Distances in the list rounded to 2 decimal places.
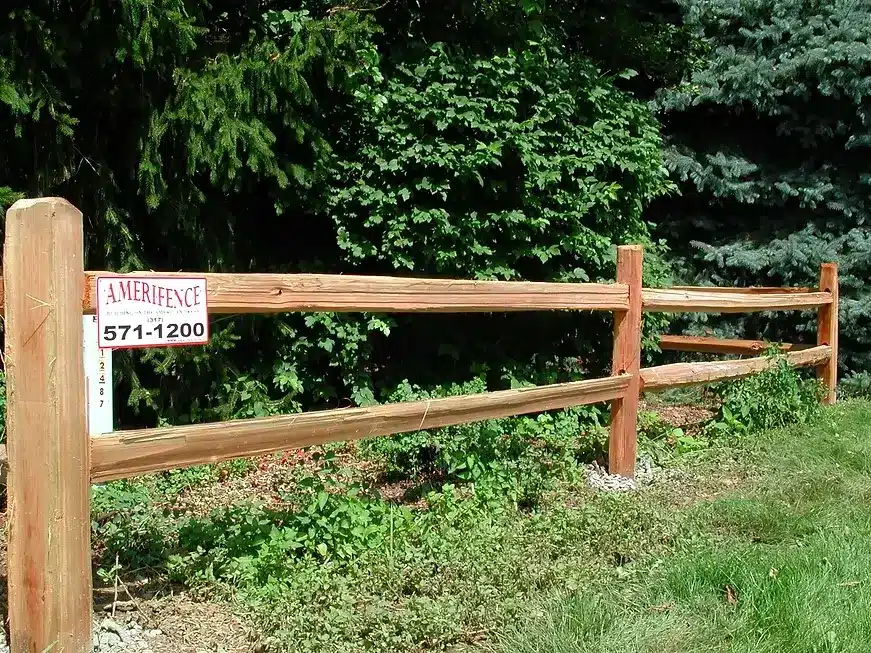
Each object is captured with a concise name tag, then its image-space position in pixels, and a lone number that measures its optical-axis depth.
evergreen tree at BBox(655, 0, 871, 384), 9.47
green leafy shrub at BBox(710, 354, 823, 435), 7.08
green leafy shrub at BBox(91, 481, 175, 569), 3.89
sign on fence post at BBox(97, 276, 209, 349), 2.99
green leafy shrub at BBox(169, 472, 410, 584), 3.78
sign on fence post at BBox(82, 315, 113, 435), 2.97
